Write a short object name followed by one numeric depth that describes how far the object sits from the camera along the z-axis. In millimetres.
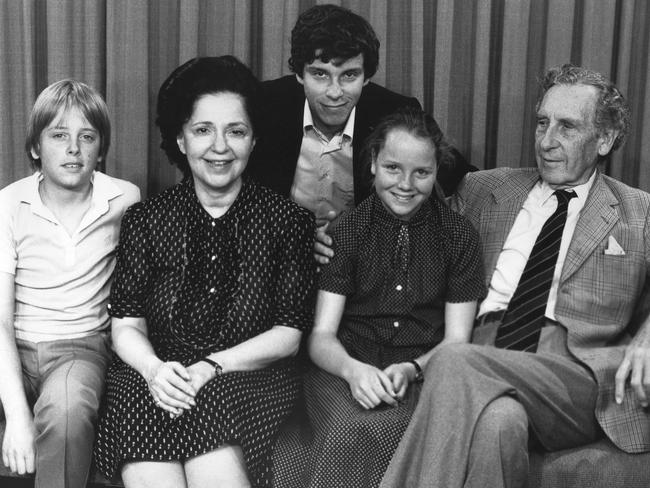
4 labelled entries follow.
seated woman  2041
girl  2145
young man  2357
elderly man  1783
